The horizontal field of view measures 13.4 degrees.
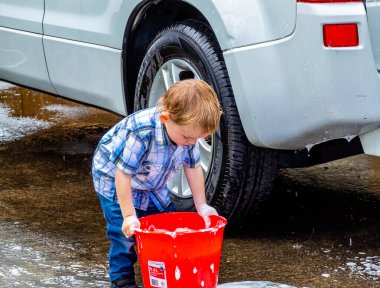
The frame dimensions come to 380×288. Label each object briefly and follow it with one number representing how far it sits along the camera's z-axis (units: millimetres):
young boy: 5192
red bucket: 5198
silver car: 6030
